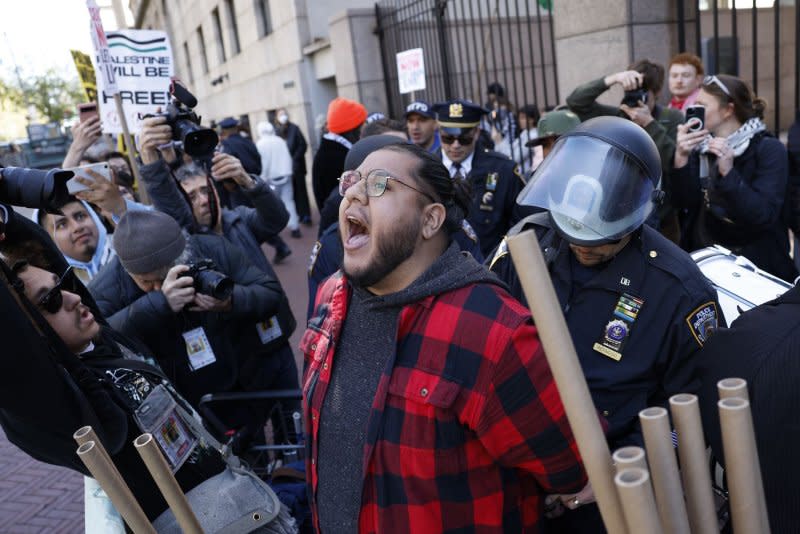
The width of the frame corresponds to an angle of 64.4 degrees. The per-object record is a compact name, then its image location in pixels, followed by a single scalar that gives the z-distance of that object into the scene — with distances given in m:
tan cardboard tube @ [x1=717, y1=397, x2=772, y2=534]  0.79
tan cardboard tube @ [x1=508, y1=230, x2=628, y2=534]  0.80
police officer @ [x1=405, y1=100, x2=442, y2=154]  5.00
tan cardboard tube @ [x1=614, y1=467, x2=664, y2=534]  0.74
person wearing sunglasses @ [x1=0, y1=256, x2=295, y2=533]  1.58
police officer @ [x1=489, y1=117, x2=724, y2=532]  1.88
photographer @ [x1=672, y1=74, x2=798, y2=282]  3.24
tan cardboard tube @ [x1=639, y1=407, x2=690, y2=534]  0.81
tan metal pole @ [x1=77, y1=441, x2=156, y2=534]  1.01
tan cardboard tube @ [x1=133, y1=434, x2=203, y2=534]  1.08
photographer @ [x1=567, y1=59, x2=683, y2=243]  3.92
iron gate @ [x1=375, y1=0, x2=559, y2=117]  8.41
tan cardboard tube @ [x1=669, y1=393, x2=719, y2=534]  0.82
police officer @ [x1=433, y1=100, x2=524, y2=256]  4.12
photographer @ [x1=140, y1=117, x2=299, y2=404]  3.29
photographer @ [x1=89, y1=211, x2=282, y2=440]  2.71
